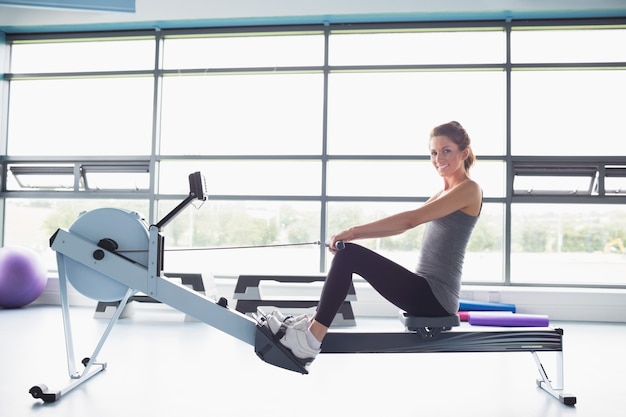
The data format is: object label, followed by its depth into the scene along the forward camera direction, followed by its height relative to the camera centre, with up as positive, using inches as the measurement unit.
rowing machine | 81.4 -15.4
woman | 76.5 -8.1
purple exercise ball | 164.4 -22.6
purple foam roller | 143.6 -30.0
